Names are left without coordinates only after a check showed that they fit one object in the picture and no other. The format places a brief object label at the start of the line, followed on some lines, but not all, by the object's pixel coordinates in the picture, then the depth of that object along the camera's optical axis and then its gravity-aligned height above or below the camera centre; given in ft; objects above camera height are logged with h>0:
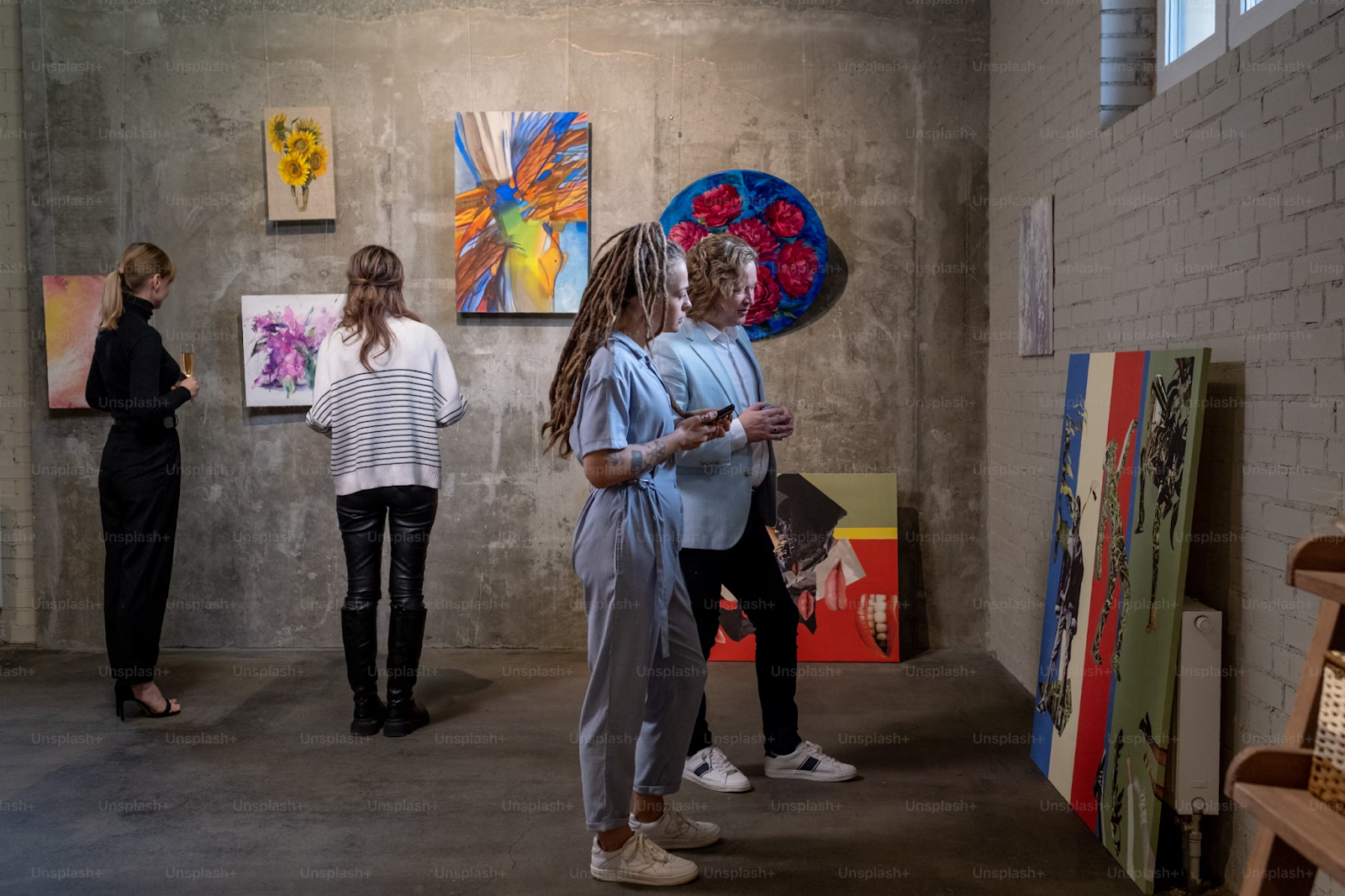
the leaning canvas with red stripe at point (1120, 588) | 8.47 -1.82
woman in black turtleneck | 12.35 -0.74
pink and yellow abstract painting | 16.07 +0.99
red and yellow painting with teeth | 15.42 -2.61
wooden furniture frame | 5.09 -1.90
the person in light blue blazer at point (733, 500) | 9.86 -1.04
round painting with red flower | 15.65 +2.49
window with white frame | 8.77 +3.32
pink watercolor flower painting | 16.06 +0.78
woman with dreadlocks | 7.75 -1.12
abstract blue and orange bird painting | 15.71 +2.76
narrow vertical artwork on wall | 13.19 +1.42
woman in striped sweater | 11.99 -0.61
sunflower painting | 15.92 +3.46
